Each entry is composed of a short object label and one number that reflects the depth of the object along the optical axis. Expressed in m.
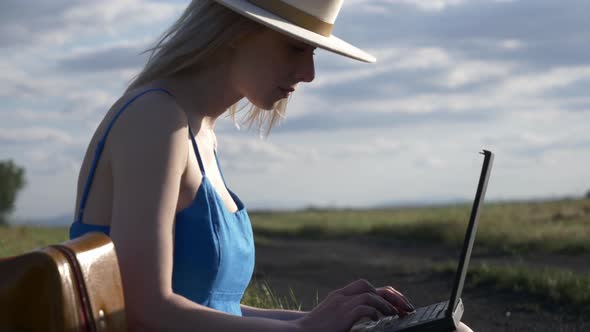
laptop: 1.73
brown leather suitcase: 1.58
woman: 1.74
